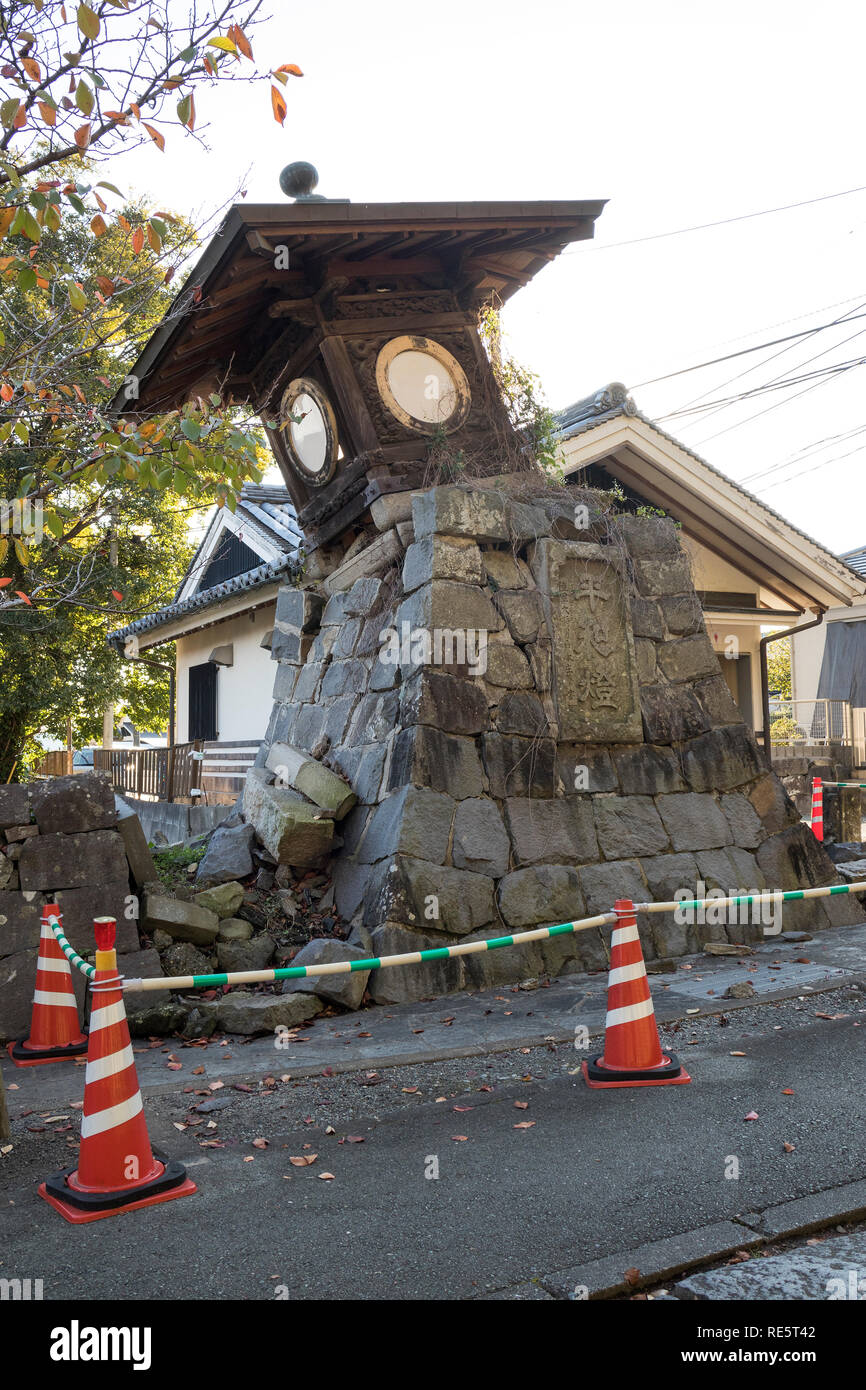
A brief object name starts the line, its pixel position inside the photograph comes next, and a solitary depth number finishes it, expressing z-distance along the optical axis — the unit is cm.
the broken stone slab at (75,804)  639
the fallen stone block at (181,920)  670
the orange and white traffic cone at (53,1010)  581
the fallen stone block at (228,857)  780
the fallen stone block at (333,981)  642
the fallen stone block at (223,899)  724
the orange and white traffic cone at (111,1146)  368
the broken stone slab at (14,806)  629
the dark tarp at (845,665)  2398
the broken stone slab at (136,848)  678
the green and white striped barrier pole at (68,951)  467
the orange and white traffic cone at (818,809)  1238
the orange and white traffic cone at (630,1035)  482
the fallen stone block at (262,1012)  606
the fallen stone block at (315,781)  785
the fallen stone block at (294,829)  769
